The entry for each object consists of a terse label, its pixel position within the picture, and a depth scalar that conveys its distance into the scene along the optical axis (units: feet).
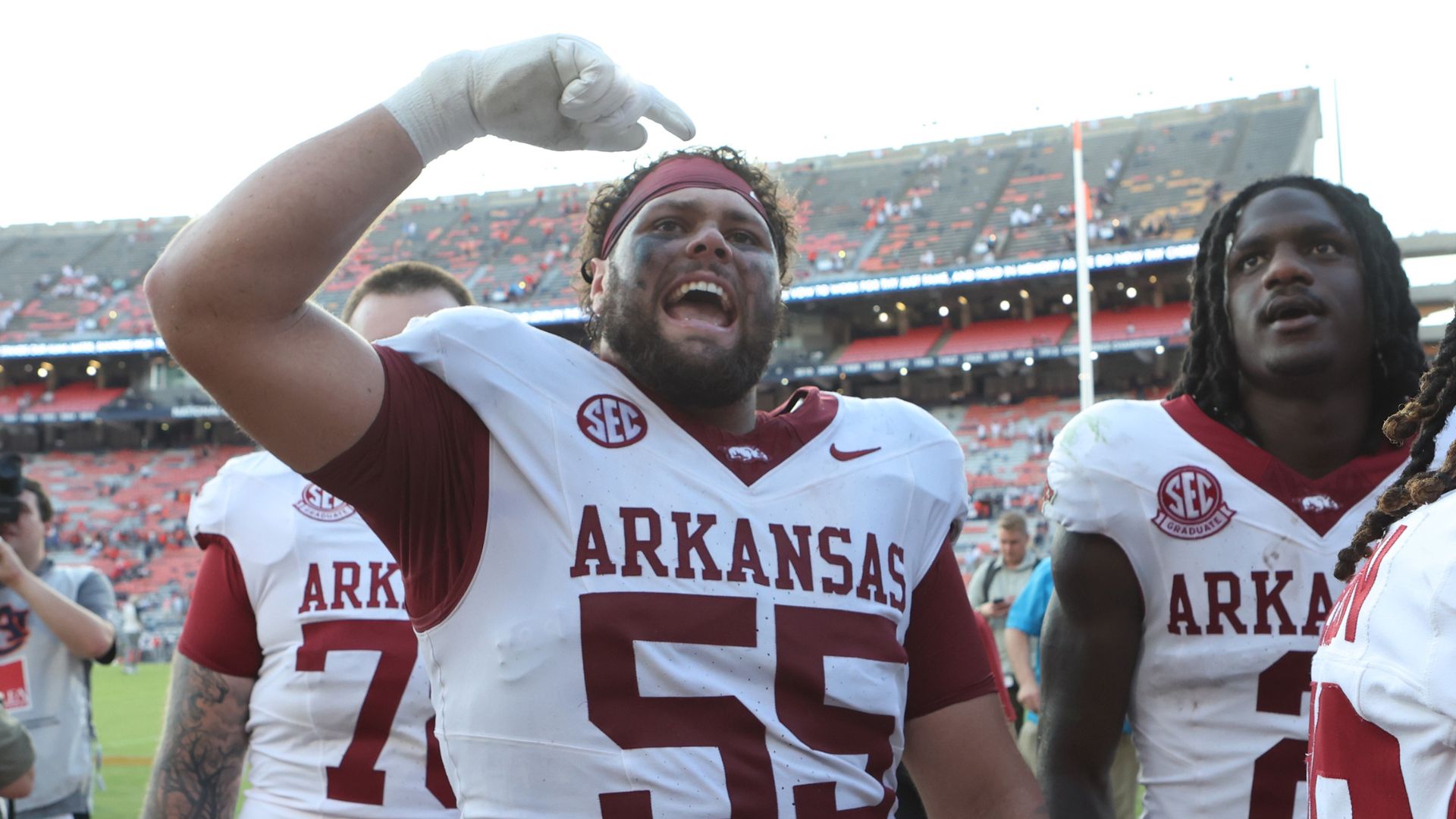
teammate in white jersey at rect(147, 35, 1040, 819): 5.78
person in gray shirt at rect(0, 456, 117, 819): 15.43
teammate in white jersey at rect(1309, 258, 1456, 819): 3.98
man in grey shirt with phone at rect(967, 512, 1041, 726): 24.27
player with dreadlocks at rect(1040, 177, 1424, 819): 8.24
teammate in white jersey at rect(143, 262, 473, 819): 9.45
